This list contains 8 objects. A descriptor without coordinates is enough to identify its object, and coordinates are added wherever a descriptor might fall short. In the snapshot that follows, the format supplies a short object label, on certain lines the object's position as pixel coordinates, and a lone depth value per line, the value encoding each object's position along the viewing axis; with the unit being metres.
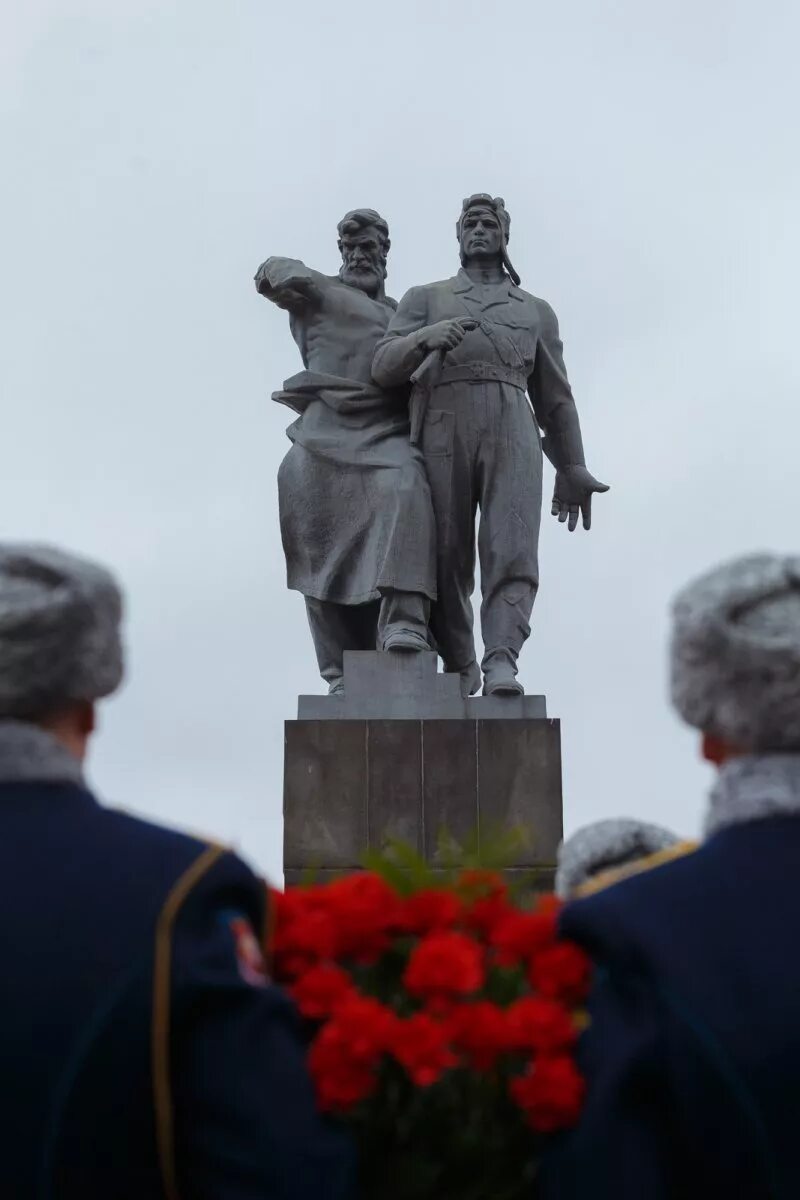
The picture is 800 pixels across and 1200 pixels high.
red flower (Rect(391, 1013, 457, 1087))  2.36
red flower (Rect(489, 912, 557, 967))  2.49
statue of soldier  8.21
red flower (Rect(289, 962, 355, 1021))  2.45
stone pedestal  7.54
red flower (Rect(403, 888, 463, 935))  2.56
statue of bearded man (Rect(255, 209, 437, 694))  8.07
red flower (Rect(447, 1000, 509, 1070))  2.41
